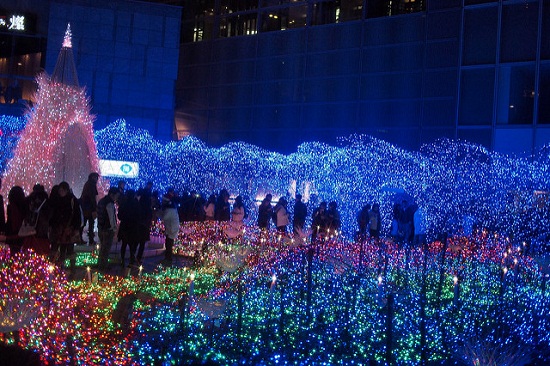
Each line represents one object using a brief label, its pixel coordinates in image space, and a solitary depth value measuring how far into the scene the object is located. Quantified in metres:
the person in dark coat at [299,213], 19.73
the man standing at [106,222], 13.02
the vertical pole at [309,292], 8.00
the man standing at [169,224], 14.45
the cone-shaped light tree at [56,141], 15.77
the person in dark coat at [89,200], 13.73
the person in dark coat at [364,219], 20.11
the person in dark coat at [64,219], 11.88
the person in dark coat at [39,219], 11.32
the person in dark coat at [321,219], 18.89
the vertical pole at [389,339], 6.66
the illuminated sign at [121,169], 28.56
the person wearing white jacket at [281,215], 19.52
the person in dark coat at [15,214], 11.40
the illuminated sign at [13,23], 37.66
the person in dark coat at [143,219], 13.34
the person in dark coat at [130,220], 13.21
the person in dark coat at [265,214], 19.81
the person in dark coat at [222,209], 20.61
